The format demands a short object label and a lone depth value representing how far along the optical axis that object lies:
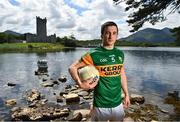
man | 2.19
